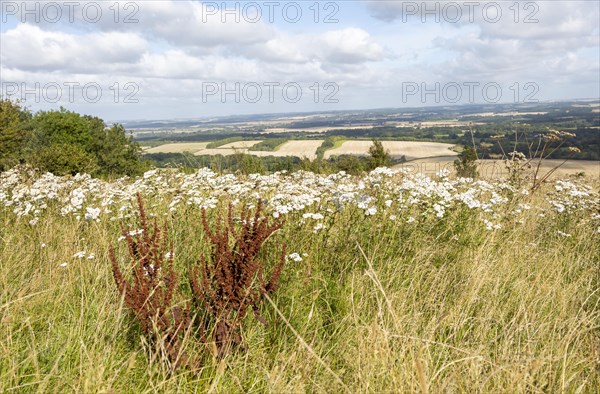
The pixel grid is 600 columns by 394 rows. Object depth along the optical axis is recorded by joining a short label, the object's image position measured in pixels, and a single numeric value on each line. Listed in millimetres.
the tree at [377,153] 46469
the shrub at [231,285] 2756
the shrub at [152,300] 2607
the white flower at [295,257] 3297
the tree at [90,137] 56969
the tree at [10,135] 37125
